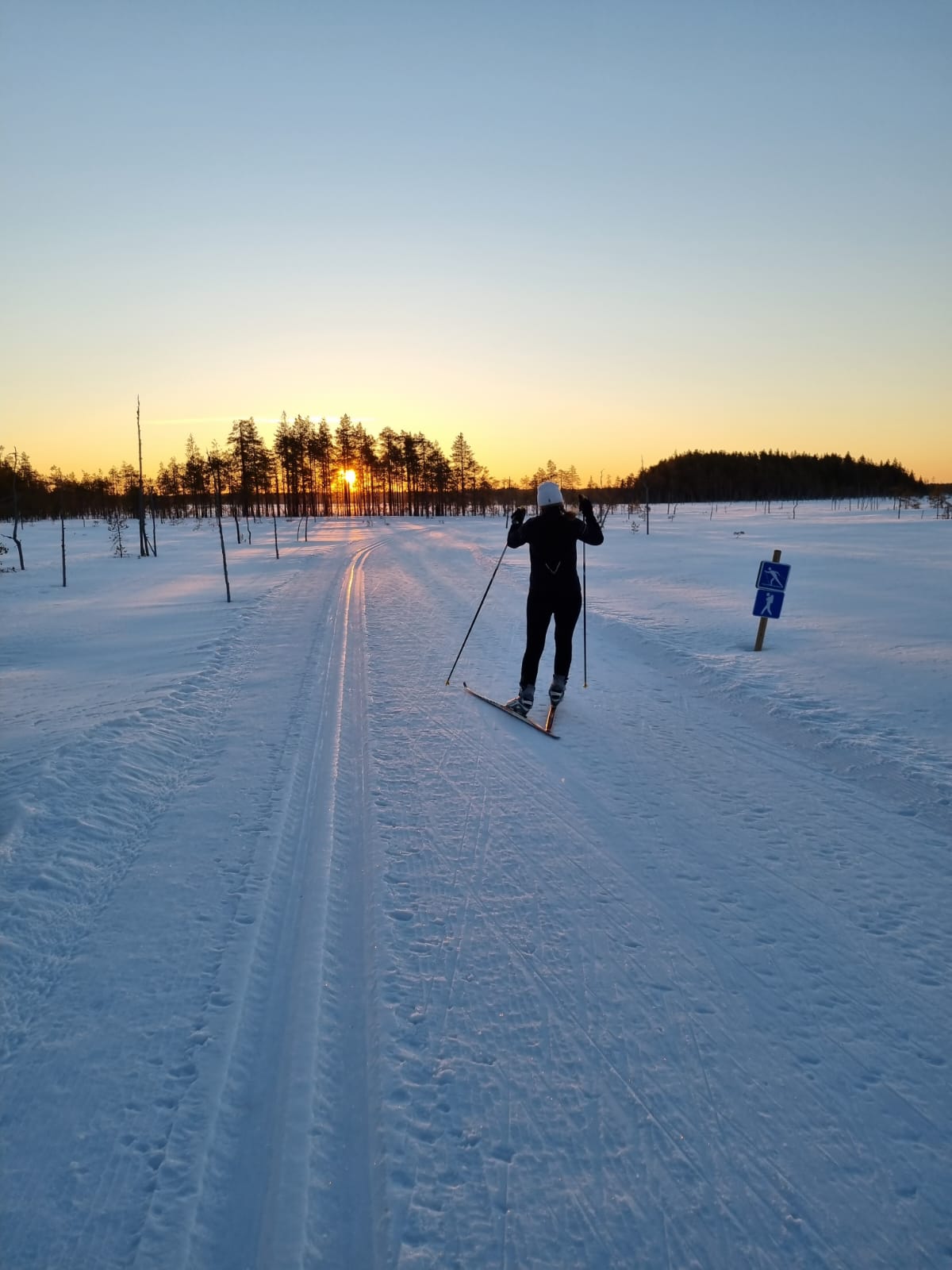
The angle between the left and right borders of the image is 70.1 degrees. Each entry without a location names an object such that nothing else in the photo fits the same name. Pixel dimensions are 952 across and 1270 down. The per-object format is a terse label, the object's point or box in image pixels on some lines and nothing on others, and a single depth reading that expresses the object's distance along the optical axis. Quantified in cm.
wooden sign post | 897
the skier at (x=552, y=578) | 664
